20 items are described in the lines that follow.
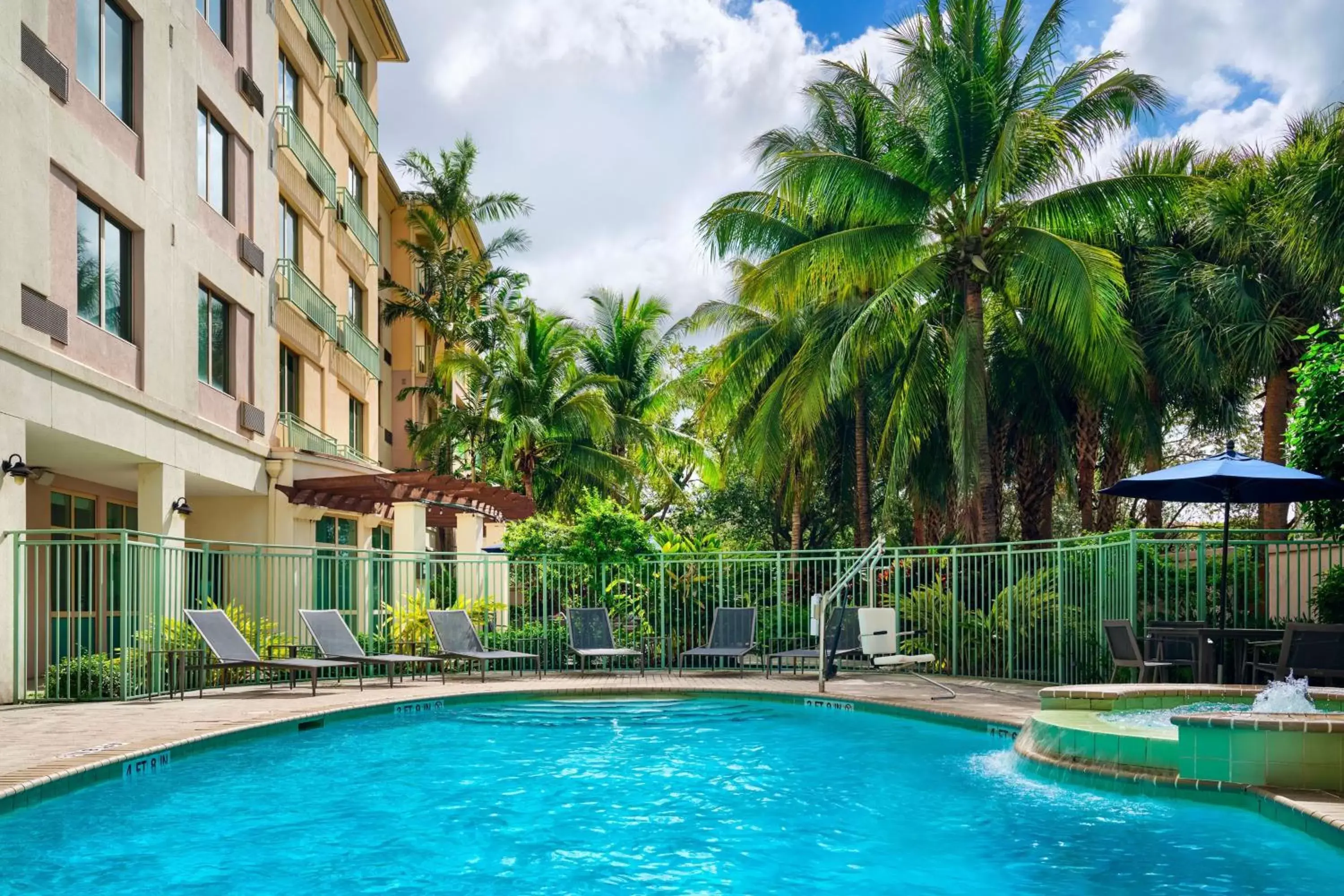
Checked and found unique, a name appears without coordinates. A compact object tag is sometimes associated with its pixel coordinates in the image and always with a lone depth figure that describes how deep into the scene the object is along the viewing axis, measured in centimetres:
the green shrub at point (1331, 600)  1224
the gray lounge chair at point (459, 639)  1512
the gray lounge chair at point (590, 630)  1591
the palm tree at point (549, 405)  3033
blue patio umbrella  1078
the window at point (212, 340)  1727
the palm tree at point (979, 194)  1662
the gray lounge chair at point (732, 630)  1581
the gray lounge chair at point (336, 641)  1432
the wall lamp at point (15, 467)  1171
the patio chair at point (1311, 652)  1020
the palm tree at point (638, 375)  3366
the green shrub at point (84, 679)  1230
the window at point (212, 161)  1733
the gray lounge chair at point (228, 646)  1271
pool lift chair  1269
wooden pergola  1917
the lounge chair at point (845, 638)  1477
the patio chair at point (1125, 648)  1151
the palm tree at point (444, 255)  3184
